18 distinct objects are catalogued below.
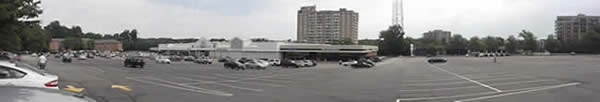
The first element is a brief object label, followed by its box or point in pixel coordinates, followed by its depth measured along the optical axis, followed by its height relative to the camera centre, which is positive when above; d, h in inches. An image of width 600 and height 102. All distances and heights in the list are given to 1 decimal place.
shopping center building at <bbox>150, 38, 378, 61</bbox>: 3201.3 -12.1
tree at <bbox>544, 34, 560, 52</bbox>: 4397.1 +52.8
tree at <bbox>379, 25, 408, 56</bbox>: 4488.2 +85.6
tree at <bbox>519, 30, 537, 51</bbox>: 4645.7 +82.5
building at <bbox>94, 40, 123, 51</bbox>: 6354.3 +86.6
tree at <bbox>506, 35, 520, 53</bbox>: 4744.1 +46.5
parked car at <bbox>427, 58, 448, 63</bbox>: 2278.7 -71.9
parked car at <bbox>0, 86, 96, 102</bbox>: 130.7 -16.4
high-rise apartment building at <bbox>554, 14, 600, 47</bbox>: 5452.8 +351.4
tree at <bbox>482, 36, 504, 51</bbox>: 4815.5 +73.5
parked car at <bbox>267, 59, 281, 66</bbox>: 1910.7 -66.3
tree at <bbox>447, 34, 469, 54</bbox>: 4935.3 +38.9
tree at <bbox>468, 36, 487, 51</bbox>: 4857.3 +49.6
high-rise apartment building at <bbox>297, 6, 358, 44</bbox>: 6254.9 +430.7
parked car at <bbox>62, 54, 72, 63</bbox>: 1690.5 -39.2
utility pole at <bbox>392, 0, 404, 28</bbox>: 4598.9 +406.1
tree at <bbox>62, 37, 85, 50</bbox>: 5206.7 +98.3
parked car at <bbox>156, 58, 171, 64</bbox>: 1915.2 -53.4
